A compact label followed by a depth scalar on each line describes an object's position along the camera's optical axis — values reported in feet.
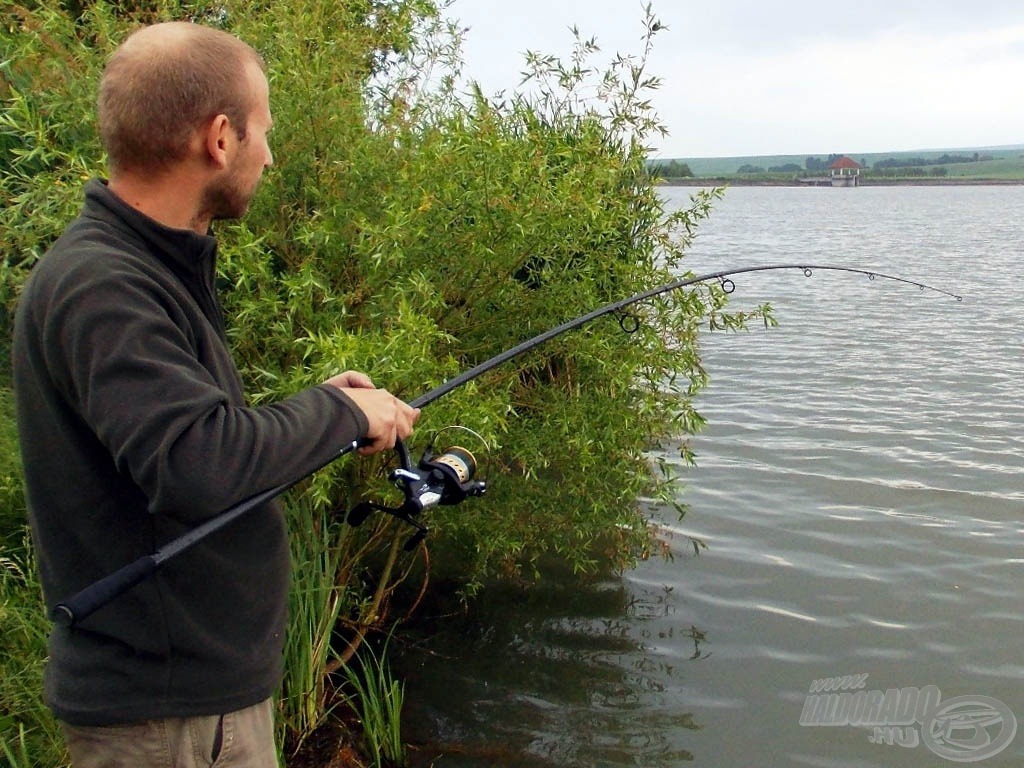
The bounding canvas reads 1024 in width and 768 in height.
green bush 13.96
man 5.65
